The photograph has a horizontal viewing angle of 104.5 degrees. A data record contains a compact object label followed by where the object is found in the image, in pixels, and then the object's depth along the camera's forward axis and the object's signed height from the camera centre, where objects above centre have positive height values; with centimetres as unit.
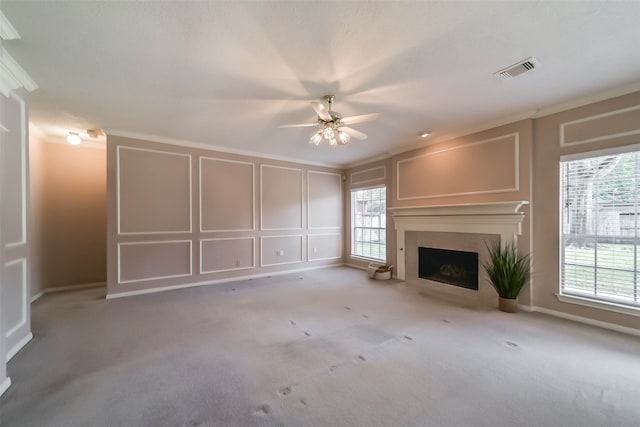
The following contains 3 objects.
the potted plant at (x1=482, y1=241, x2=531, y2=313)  326 -85
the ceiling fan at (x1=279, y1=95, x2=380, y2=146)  259 +99
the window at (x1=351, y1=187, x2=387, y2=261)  566 -28
